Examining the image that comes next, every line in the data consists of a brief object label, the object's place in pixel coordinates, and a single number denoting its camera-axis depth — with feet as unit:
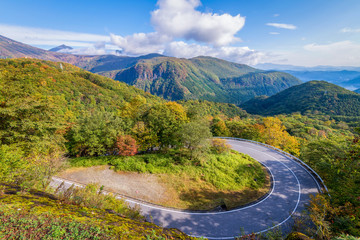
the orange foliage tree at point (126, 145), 65.40
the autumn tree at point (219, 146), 83.35
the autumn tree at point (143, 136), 74.74
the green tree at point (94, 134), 66.28
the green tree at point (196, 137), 69.05
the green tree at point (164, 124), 78.43
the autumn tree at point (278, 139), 126.93
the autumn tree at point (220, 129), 142.07
